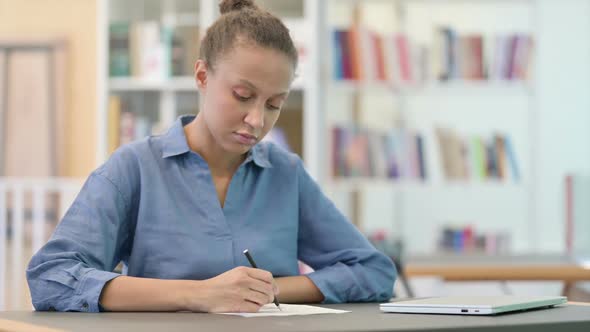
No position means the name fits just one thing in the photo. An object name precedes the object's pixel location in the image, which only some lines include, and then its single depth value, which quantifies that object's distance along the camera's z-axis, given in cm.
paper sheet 141
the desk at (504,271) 301
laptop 137
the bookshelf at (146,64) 433
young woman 151
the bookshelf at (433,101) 434
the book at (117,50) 438
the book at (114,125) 432
